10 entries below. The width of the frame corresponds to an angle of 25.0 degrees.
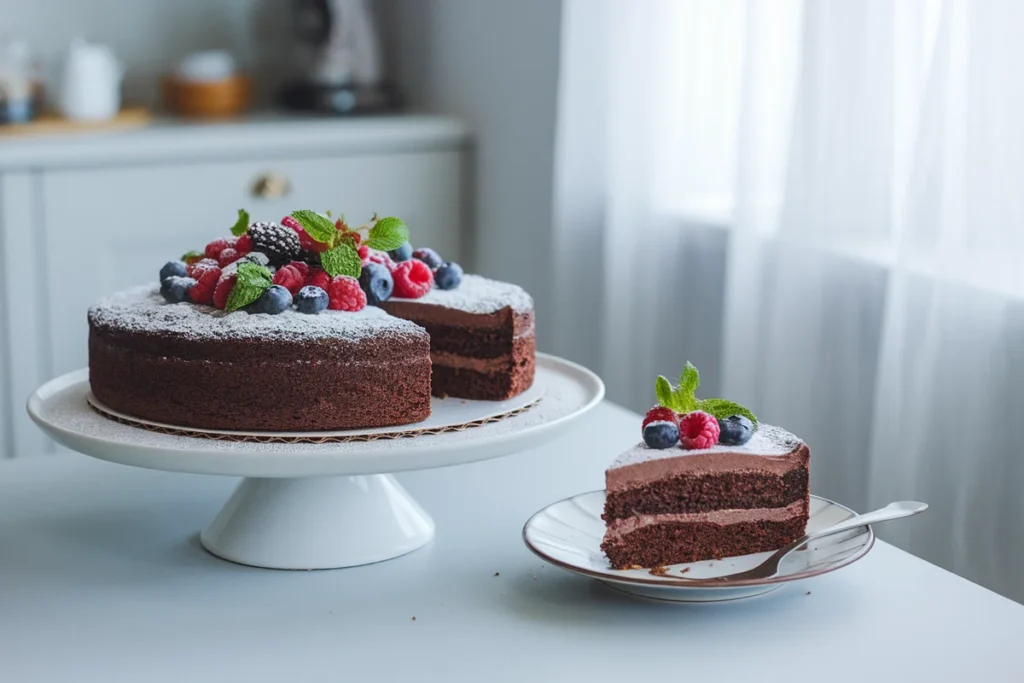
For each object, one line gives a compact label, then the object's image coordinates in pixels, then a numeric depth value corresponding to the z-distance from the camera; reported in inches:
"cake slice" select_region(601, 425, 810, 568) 45.1
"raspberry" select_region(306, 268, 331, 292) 49.3
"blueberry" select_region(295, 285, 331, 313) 48.6
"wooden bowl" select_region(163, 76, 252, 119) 92.4
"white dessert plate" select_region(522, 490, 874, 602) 44.0
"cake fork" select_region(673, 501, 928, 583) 44.9
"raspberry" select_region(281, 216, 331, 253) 49.7
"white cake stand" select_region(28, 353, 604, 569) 45.2
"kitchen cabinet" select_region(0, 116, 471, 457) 78.1
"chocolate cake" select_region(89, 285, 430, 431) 48.0
